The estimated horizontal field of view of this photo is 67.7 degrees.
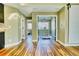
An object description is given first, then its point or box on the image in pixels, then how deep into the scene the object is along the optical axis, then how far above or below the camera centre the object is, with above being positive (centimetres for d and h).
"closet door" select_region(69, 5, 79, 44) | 317 +25
